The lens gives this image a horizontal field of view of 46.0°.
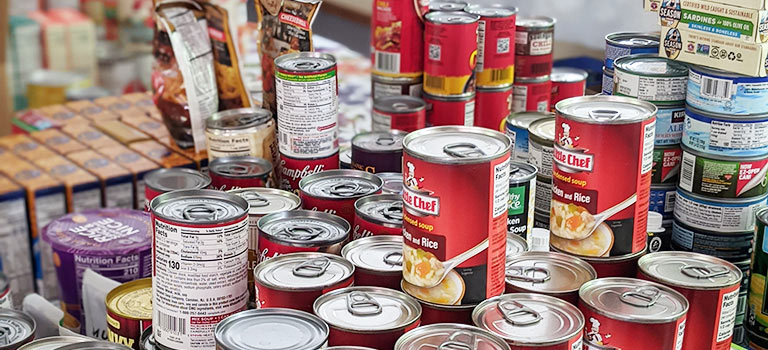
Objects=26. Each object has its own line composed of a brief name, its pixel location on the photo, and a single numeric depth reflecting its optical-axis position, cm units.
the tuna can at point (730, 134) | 177
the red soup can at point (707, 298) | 153
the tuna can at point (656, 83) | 187
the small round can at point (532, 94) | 249
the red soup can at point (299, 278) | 147
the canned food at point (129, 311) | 174
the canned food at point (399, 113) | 233
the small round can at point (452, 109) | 235
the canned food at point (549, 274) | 156
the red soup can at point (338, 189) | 185
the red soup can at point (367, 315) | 137
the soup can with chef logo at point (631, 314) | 141
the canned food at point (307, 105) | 197
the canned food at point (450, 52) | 226
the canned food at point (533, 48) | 244
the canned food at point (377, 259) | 159
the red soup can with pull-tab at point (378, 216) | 173
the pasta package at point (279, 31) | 217
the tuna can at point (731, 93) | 176
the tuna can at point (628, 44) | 209
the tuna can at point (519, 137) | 214
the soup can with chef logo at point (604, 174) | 157
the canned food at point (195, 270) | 152
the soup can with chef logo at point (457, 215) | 143
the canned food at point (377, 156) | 209
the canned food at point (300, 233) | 164
